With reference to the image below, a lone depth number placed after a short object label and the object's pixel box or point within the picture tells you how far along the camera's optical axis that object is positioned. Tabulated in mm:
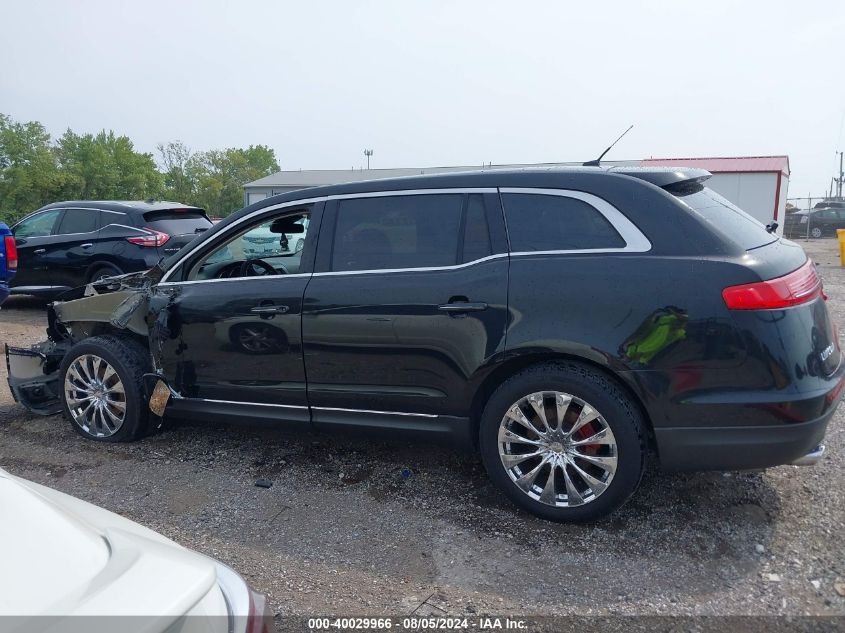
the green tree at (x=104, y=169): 36281
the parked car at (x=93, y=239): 9766
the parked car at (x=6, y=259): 8219
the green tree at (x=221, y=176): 56250
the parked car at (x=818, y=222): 30734
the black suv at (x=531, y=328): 3270
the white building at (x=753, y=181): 23906
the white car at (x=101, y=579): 1370
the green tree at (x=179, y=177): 55722
